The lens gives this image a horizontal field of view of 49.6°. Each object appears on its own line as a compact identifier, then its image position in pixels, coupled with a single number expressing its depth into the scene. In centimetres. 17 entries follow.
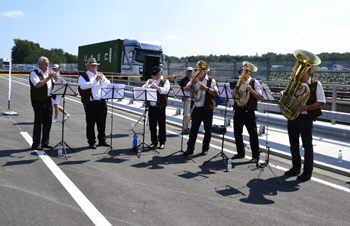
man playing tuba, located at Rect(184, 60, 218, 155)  878
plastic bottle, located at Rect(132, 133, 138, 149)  932
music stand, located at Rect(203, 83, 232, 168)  838
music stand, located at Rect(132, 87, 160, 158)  884
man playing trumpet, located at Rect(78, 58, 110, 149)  914
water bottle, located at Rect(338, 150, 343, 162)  817
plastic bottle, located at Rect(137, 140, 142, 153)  911
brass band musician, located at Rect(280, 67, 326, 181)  710
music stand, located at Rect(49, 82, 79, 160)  842
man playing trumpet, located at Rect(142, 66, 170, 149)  953
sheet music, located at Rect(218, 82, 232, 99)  838
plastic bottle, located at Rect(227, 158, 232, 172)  765
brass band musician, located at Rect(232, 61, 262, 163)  818
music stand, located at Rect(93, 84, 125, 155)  875
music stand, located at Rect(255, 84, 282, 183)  791
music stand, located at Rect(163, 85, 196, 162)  924
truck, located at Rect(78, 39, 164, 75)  3191
